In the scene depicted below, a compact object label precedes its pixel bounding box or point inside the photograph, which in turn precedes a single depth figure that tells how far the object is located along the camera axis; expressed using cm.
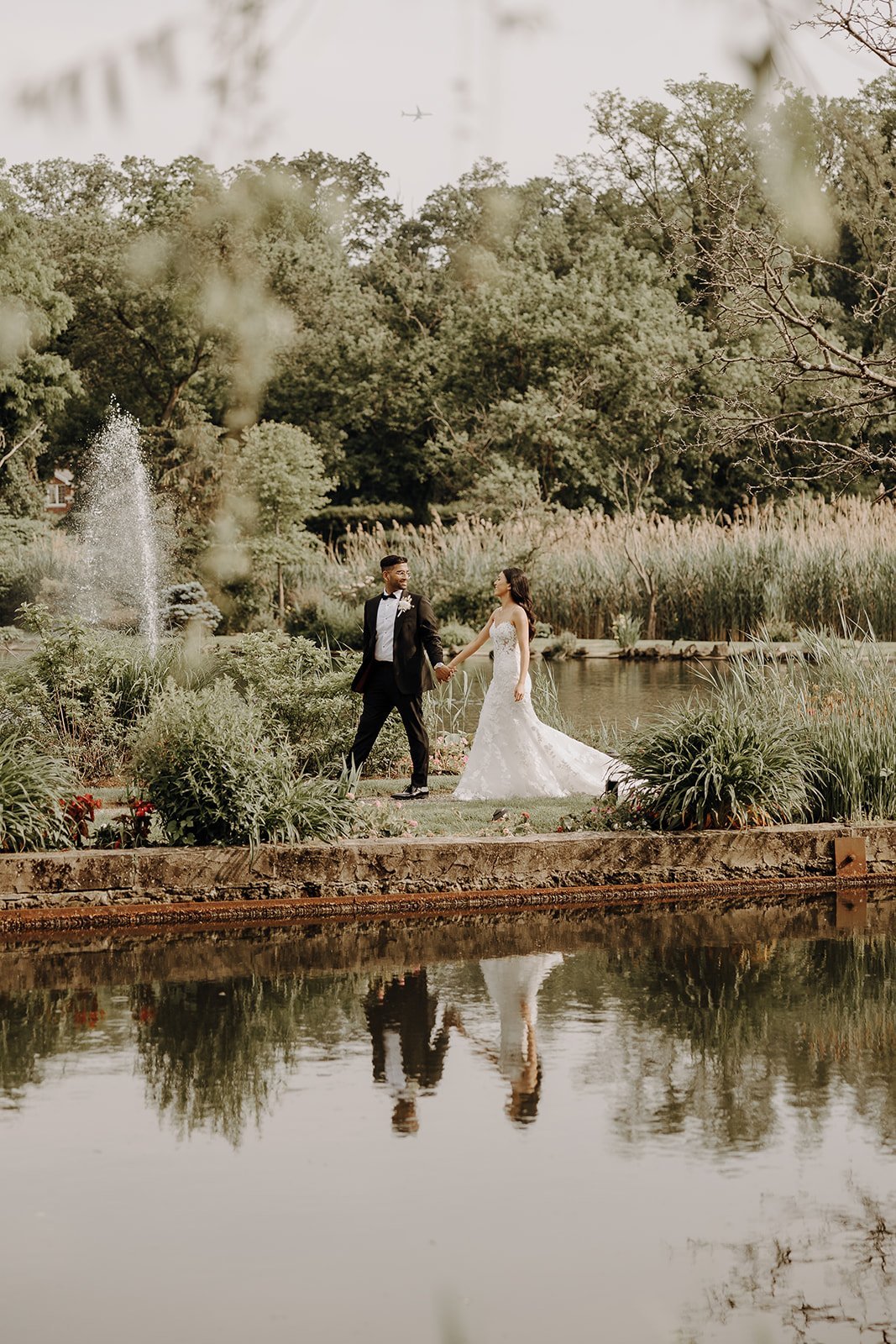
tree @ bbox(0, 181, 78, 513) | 3931
